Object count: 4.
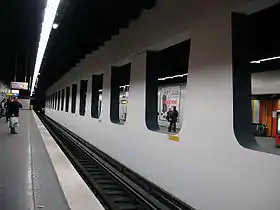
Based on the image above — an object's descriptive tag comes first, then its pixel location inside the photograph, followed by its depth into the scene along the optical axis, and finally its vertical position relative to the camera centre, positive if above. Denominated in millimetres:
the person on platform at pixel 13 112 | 9040 -180
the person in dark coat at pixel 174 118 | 10650 -336
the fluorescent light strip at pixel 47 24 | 4822 +2240
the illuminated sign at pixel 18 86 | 19180 +1774
